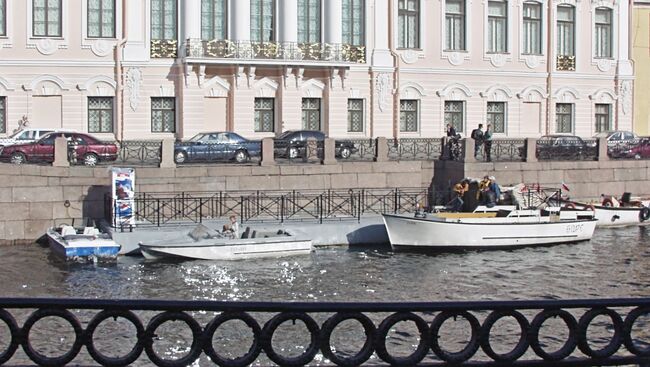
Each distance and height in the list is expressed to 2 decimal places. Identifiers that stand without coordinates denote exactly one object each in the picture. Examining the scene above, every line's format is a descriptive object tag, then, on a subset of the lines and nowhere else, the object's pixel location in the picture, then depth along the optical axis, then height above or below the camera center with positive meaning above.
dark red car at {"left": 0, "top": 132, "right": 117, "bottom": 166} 28.70 +0.59
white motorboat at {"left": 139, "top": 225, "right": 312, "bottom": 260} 23.81 -1.73
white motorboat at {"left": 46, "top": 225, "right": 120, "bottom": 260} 23.25 -1.67
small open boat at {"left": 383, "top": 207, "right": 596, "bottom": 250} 26.41 -1.47
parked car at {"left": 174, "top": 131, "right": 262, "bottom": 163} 30.22 +0.67
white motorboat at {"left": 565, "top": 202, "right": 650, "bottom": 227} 31.08 -1.29
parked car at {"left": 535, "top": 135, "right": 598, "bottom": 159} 33.09 +0.77
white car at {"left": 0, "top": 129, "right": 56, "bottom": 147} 30.73 +1.06
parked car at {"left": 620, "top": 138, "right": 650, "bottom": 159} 35.44 +0.74
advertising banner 25.91 -0.62
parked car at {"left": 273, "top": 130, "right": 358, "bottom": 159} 31.16 +0.83
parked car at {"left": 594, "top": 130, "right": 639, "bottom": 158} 35.34 +1.10
